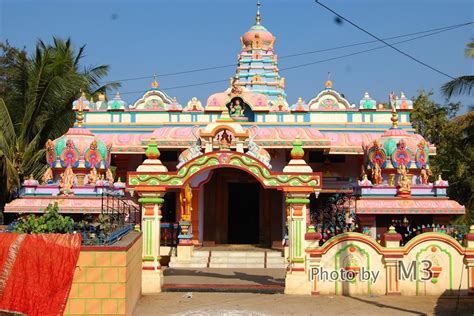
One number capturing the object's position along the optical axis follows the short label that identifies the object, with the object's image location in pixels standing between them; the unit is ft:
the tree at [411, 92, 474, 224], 91.66
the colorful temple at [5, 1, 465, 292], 55.31
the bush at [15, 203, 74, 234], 37.24
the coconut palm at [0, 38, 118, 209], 88.02
